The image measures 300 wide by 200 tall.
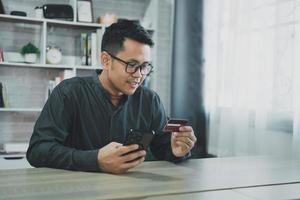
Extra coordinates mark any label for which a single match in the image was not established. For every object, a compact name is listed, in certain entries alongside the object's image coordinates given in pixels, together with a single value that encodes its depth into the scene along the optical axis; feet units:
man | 4.91
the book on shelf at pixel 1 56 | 9.20
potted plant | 9.34
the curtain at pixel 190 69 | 9.00
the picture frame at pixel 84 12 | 9.78
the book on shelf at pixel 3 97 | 9.22
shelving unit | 9.36
